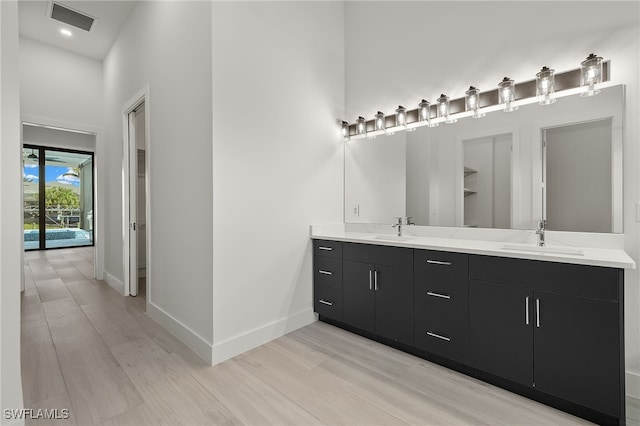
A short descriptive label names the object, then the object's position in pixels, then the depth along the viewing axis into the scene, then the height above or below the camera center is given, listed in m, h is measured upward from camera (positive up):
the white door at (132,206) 3.65 +0.06
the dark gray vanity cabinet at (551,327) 1.48 -0.64
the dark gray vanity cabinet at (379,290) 2.24 -0.64
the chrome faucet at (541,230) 2.05 -0.14
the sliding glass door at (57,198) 7.04 +0.36
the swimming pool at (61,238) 7.26 -0.67
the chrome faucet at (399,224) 2.80 -0.13
